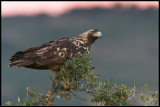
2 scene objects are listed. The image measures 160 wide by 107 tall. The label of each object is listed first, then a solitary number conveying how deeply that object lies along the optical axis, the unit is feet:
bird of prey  58.08
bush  45.09
